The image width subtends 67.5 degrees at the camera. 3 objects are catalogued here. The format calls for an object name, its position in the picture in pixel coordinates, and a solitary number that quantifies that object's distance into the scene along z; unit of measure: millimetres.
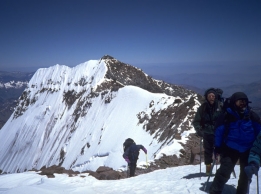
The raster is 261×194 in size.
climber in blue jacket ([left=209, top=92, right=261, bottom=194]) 4906
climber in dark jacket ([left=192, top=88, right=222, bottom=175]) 7218
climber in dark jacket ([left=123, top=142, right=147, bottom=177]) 11406
